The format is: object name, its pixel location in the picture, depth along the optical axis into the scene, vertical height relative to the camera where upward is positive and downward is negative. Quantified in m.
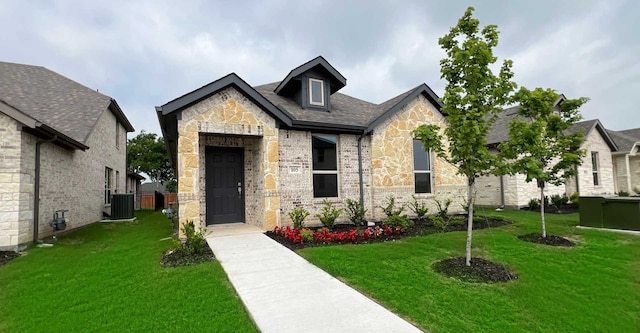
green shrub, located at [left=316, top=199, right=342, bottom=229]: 8.92 -1.06
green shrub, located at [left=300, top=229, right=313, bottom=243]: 7.30 -1.33
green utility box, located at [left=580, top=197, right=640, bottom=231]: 8.65 -1.15
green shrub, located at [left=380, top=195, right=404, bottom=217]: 9.92 -0.94
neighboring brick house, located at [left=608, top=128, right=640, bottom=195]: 18.95 +0.70
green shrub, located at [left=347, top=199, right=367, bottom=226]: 9.83 -1.02
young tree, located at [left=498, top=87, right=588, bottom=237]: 7.41 +1.49
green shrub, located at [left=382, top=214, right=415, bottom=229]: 8.91 -1.27
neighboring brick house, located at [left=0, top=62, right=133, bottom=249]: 7.06 +1.23
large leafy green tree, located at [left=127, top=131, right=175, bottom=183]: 31.95 +3.83
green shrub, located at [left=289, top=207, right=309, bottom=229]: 8.59 -0.99
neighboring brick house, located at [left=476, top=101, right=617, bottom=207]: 15.12 -0.15
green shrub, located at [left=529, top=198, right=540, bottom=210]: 14.69 -1.35
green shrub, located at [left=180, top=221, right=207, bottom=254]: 6.18 -1.23
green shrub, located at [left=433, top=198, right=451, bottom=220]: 10.79 -1.06
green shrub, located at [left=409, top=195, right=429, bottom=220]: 10.73 -1.04
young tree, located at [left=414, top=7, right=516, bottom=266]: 5.18 +1.56
